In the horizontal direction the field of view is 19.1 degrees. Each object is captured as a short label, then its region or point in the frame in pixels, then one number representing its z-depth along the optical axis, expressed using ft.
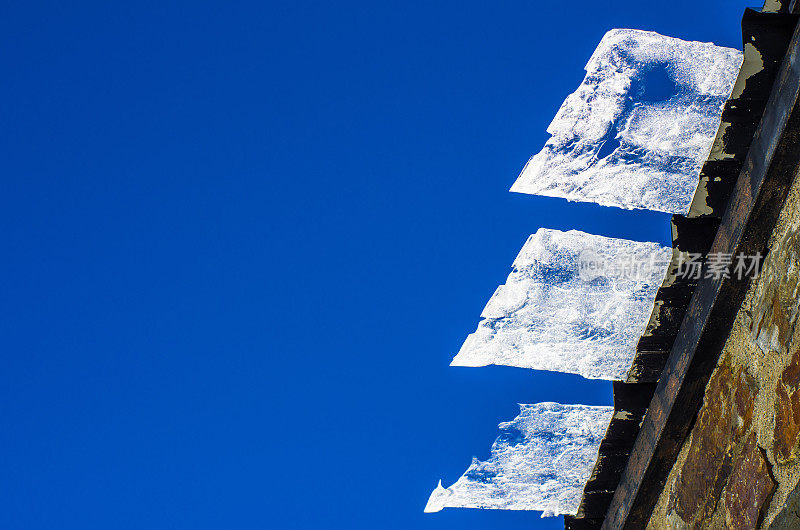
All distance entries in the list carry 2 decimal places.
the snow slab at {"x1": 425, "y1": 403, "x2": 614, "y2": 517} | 8.71
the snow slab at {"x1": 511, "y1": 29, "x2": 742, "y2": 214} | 8.42
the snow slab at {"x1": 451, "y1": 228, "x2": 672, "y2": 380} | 8.53
